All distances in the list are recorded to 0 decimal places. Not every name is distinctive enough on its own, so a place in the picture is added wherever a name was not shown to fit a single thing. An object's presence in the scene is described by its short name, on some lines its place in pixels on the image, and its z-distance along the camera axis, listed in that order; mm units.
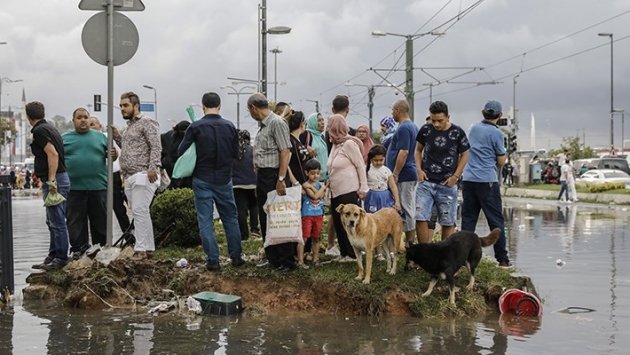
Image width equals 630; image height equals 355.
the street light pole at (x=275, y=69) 56375
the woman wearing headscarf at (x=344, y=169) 9039
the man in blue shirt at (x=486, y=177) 9750
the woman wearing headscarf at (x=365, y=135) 10867
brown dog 8125
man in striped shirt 8680
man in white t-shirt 29452
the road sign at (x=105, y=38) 9180
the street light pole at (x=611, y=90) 54906
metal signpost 9203
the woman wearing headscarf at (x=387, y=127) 11073
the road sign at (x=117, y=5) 9258
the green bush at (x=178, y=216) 10844
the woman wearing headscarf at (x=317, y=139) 10166
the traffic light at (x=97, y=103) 51012
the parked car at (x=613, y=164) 55188
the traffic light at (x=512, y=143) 44259
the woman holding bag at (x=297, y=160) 9031
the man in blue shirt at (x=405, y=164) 9375
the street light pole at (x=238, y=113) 68625
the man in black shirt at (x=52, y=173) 9273
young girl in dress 9258
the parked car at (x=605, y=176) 42219
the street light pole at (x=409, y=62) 29656
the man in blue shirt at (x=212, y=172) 8906
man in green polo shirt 10086
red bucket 7953
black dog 7859
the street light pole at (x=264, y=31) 26652
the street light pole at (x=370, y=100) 48369
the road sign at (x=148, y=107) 50906
